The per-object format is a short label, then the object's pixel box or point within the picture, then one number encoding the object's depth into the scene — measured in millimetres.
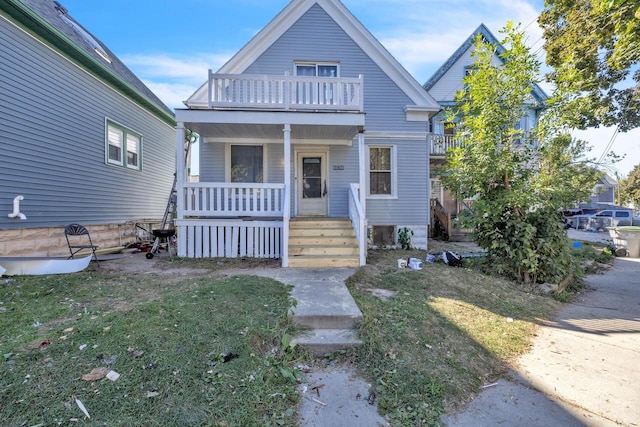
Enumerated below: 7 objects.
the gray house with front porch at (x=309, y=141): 7098
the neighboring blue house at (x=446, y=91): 13492
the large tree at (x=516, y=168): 5543
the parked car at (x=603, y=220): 19938
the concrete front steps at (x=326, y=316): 3006
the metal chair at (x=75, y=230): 6375
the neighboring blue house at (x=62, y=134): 6004
